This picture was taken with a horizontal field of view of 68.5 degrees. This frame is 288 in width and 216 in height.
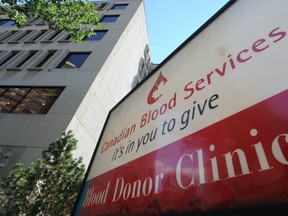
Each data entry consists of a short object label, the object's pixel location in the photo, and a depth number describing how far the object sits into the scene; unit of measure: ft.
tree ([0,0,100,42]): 32.12
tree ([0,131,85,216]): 17.04
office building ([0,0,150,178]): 28.94
